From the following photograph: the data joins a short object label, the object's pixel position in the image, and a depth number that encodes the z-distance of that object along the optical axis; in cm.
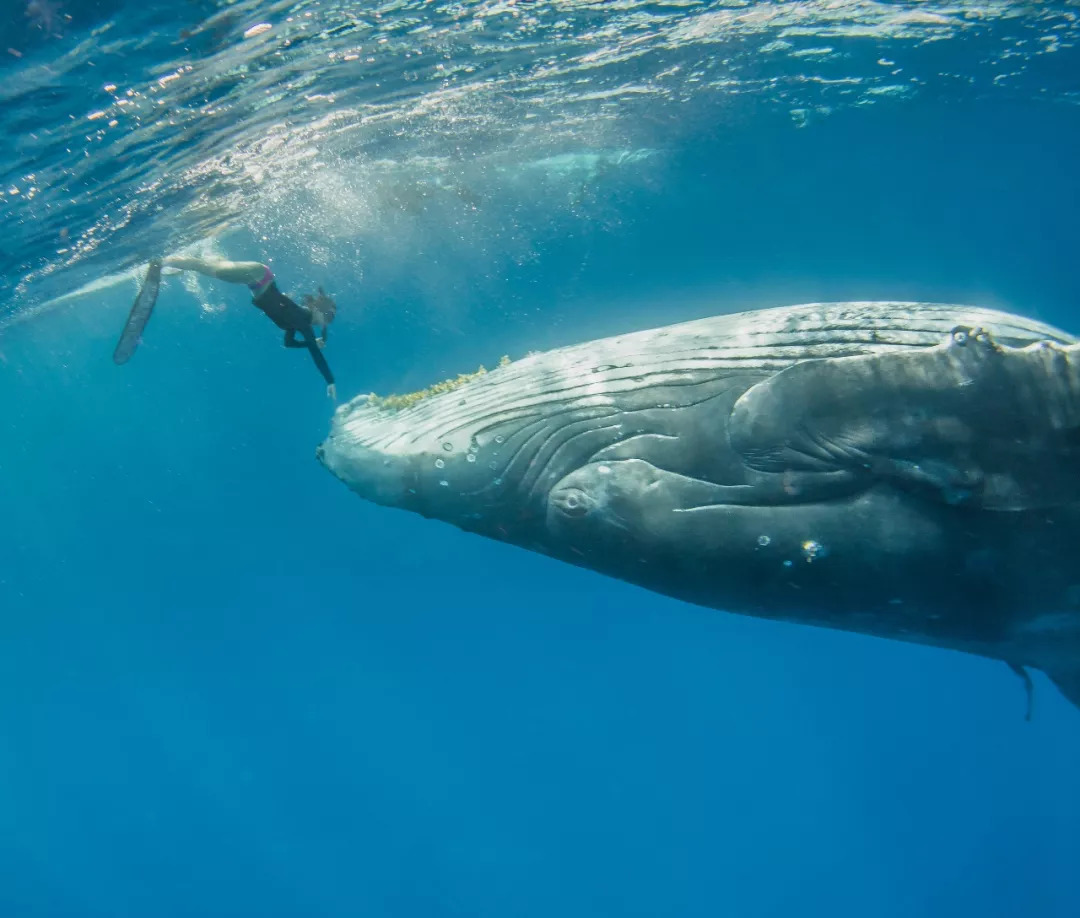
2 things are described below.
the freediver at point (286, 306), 921
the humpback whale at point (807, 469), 324
